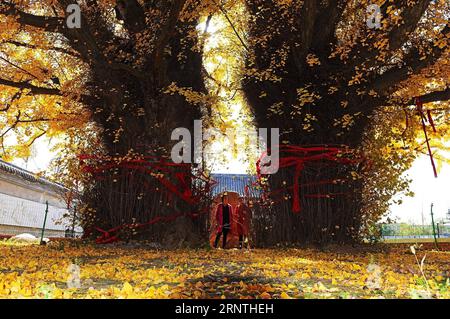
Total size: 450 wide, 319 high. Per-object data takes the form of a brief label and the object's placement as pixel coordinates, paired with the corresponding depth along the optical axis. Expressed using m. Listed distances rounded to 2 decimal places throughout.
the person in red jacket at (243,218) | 8.84
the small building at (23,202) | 16.88
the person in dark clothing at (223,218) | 9.42
